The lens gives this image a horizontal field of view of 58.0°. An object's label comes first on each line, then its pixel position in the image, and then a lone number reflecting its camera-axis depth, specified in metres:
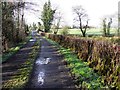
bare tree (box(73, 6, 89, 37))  38.92
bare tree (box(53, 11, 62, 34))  38.68
